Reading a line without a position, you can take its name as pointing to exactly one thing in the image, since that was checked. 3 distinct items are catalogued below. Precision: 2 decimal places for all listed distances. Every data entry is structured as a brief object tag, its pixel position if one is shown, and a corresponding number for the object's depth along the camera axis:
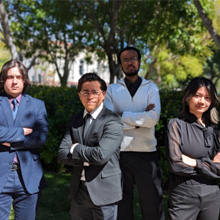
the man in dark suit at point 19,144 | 2.64
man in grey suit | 2.42
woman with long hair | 2.45
